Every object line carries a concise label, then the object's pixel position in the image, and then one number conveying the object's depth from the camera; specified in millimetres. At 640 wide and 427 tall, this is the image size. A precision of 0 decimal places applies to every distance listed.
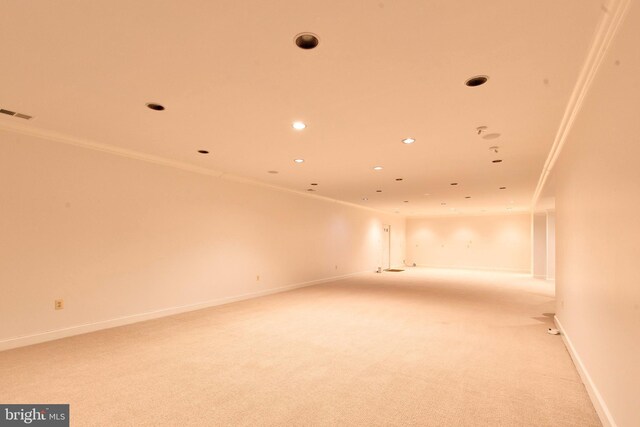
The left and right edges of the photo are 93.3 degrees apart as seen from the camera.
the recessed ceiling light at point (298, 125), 3574
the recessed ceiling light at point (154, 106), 3111
